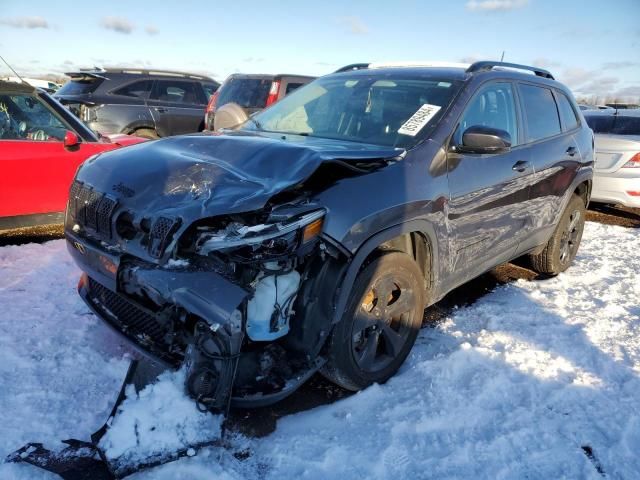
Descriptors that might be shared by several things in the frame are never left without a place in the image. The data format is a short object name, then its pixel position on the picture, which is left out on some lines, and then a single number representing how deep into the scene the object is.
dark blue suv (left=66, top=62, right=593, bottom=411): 2.26
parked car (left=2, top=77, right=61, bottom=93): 18.96
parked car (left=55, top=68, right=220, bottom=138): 8.82
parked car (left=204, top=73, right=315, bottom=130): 8.62
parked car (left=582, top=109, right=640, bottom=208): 7.44
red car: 4.86
